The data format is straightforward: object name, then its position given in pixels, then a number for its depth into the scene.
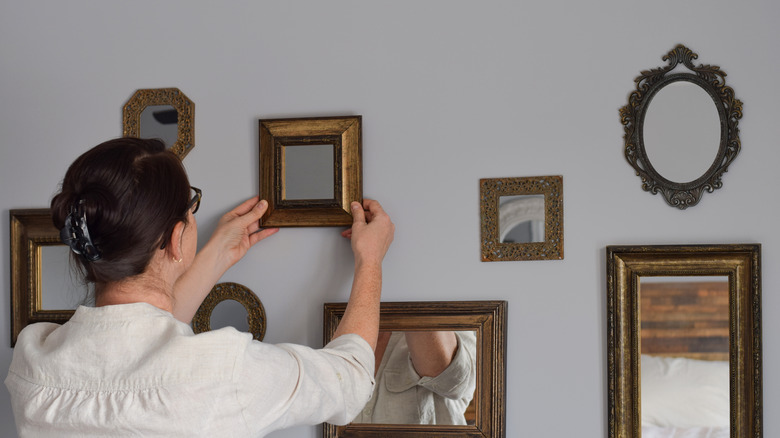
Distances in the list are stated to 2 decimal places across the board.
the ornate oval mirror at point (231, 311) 1.86
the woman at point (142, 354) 1.18
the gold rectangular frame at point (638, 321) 1.60
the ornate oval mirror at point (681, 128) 1.64
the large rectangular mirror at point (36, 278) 1.97
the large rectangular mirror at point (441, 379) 1.72
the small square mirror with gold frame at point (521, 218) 1.71
